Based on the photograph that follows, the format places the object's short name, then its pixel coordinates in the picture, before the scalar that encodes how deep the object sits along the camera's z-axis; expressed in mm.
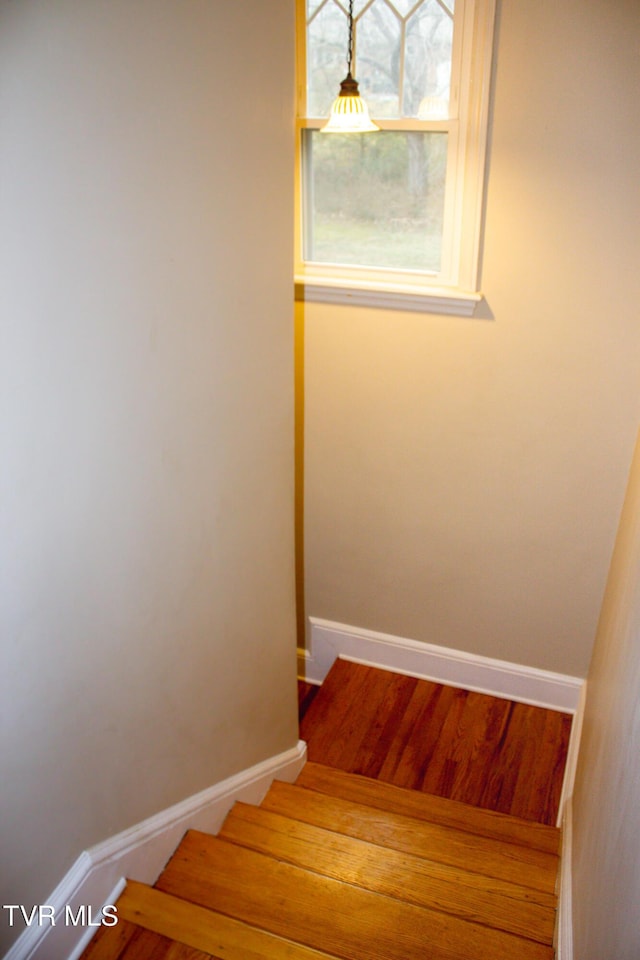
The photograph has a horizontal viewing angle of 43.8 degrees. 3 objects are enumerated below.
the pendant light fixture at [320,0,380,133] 2531
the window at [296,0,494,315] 2645
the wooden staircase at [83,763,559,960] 1999
